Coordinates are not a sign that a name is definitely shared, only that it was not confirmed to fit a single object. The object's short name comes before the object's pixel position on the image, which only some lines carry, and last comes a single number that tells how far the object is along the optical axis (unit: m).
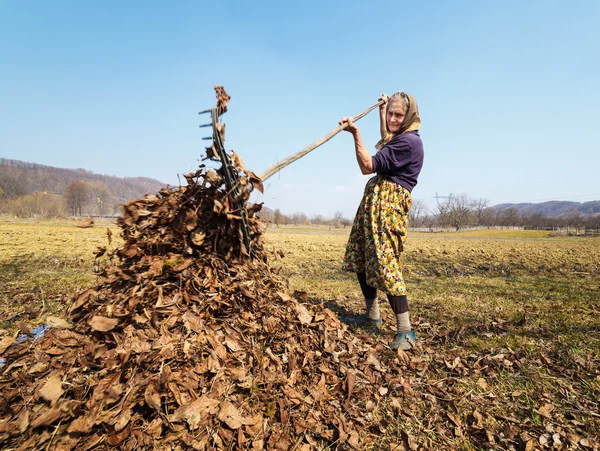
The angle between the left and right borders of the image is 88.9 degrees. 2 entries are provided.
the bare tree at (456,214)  80.25
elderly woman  3.04
